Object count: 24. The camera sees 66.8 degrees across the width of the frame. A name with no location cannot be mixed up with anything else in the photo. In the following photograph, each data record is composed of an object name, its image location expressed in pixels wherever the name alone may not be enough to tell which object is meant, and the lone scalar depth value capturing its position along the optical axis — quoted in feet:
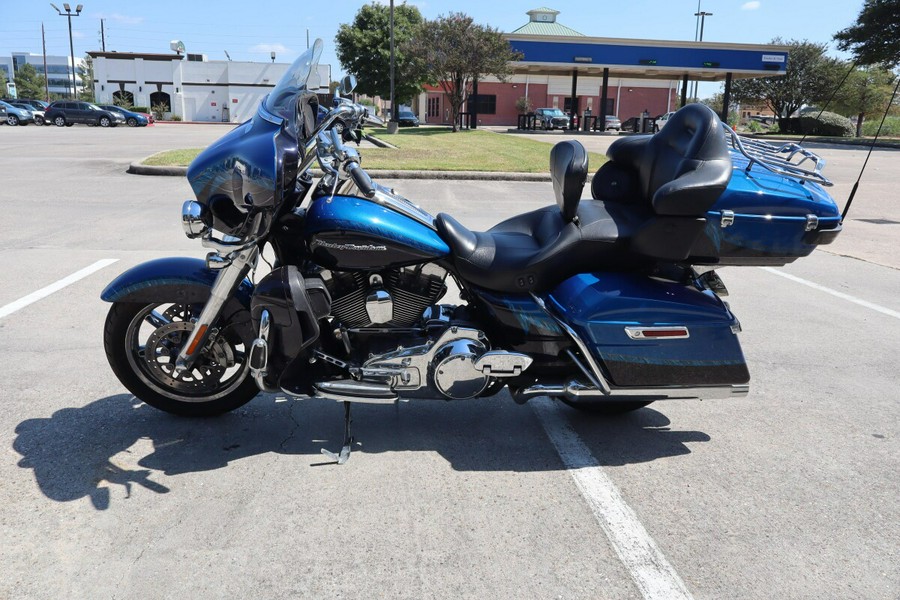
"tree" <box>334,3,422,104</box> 154.20
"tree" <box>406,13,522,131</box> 105.29
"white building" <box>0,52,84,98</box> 415.23
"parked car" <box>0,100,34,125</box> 126.82
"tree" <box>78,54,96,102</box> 248.85
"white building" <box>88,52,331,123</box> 201.05
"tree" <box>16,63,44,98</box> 285.64
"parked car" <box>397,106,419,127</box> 141.86
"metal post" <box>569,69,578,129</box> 134.21
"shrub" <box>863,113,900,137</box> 145.18
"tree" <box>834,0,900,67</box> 115.96
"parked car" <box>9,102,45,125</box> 131.64
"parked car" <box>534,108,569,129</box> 139.64
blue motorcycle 10.23
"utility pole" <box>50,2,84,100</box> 181.88
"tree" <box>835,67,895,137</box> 153.38
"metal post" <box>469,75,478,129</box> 120.10
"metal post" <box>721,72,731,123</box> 138.45
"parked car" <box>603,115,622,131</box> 149.24
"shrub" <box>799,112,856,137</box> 137.13
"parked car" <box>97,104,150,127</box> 134.72
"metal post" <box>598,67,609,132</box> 132.73
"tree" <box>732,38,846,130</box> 159.12
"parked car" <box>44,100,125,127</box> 130.11
